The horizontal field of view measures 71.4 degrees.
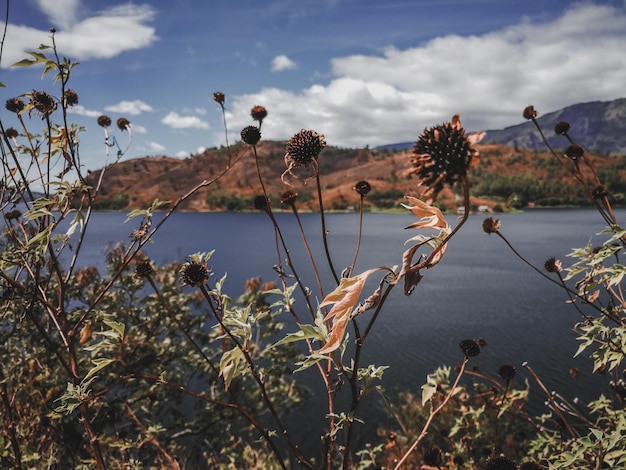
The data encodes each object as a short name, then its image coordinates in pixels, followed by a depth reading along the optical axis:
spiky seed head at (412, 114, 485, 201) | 0.26
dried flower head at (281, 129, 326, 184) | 0.35
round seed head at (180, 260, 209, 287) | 0.40
